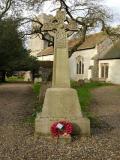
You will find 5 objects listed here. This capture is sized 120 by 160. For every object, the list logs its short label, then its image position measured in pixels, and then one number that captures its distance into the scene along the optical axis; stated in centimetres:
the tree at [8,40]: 1394
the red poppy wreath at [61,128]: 503
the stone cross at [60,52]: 569
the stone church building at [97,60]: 2541
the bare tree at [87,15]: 1895
